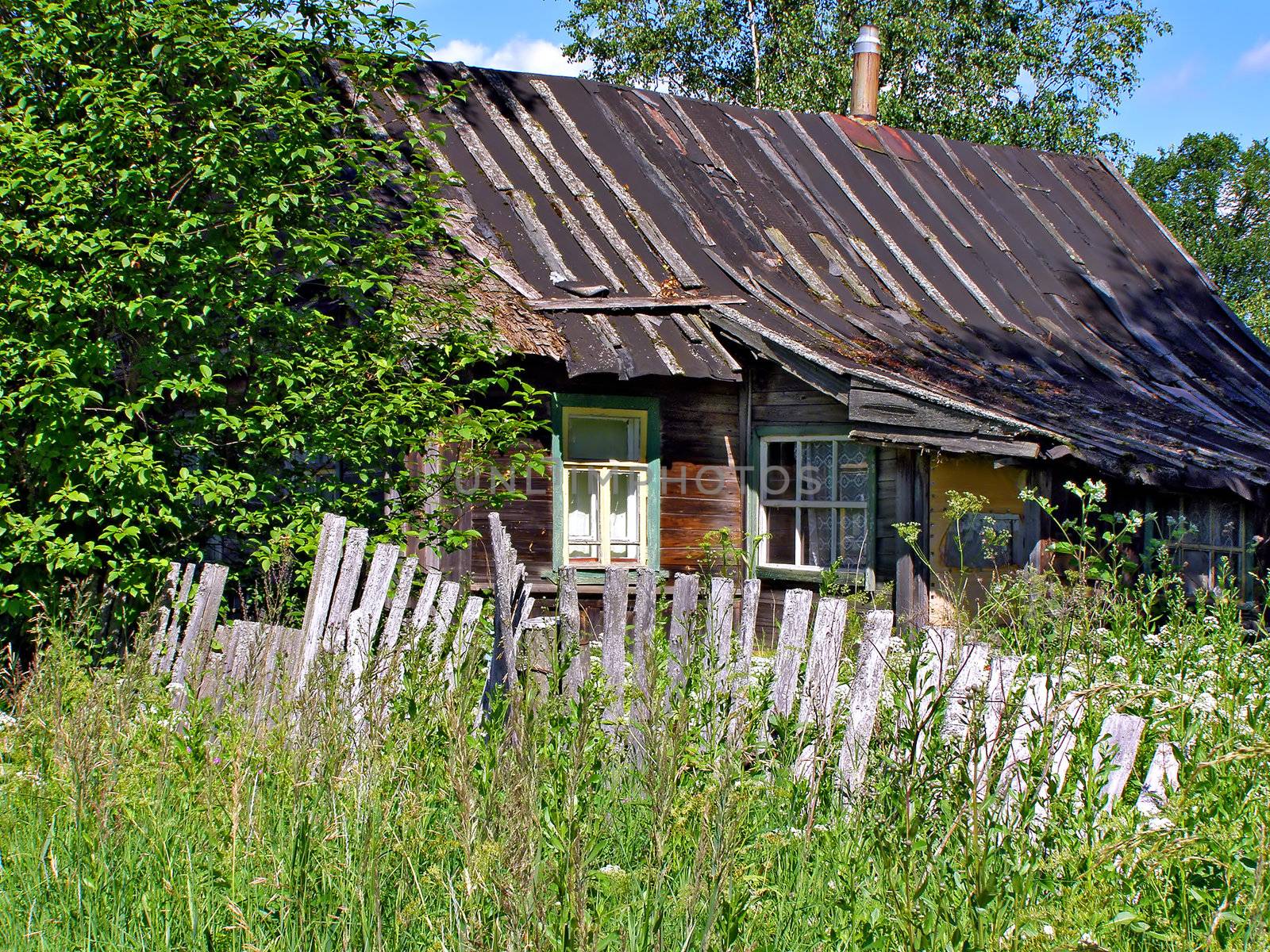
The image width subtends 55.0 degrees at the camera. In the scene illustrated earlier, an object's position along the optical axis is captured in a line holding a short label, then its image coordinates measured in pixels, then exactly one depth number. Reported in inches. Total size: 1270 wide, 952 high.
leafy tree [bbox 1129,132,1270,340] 1566.2
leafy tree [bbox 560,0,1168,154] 848.9
